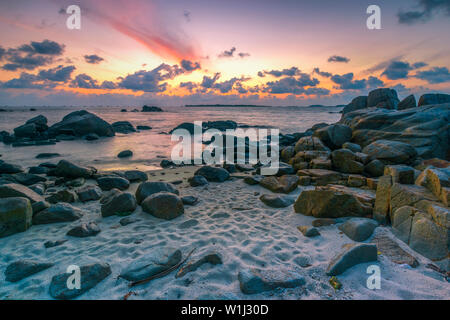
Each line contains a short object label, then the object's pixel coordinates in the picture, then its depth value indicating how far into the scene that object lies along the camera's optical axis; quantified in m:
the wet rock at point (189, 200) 6.20
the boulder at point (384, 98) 26.55
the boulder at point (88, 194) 6.42
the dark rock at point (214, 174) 8.56
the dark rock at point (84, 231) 4.33
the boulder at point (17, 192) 5.02
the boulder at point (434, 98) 18.42
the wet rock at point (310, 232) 4.23
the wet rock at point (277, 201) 5.85
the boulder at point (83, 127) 24.72
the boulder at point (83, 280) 2.75
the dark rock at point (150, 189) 6.03
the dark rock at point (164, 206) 5.26
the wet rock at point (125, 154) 14.40
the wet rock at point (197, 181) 8.10
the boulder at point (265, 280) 2.80
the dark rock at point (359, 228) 4.00
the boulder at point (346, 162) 7.86
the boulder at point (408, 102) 22.05
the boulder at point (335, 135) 11.91
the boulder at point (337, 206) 4.84
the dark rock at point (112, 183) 7.62
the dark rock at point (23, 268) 3.06
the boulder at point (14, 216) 4.32
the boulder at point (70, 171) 8.70
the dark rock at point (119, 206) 5.37
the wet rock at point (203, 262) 3.24
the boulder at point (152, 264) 3.05
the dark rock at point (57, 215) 4.86
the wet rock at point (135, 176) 8.64
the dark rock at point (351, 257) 3.10
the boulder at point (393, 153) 7.96
